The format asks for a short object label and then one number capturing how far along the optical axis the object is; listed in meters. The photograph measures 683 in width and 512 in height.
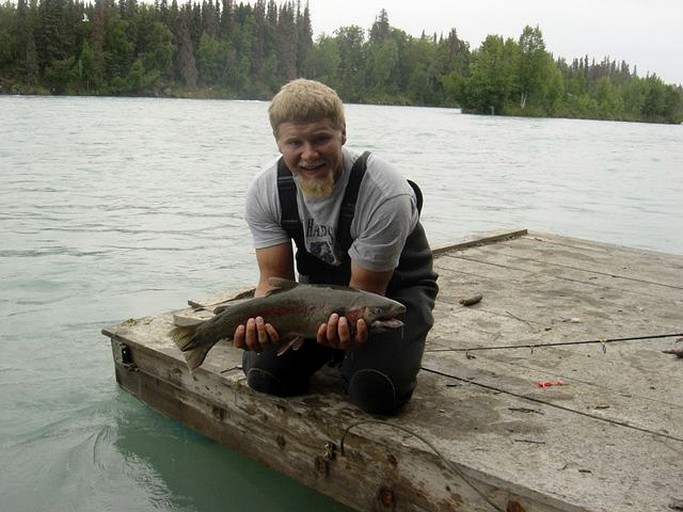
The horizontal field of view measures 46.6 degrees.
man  3.58
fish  3.42
